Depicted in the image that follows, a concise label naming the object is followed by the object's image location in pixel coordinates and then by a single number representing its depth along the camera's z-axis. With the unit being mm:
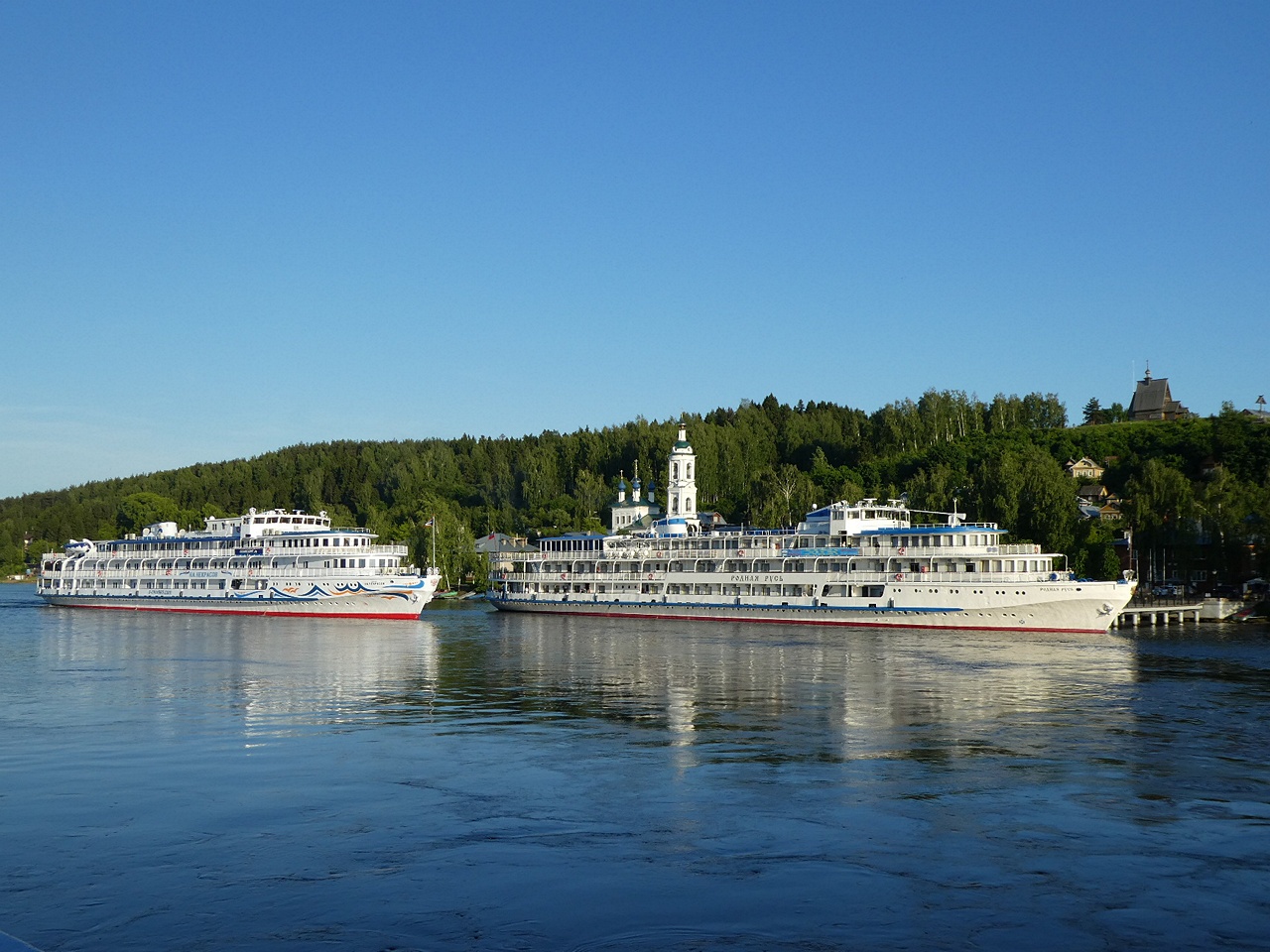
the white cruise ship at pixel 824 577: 85625
